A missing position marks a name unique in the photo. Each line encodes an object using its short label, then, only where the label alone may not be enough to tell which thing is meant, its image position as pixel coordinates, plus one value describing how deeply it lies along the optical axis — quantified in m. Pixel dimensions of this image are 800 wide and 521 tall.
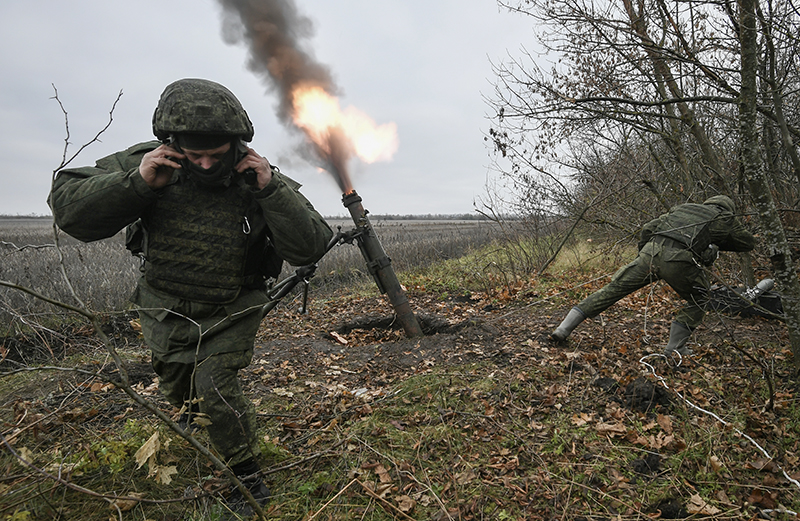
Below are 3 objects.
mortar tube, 5.16
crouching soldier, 4.19
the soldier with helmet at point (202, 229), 2.31
